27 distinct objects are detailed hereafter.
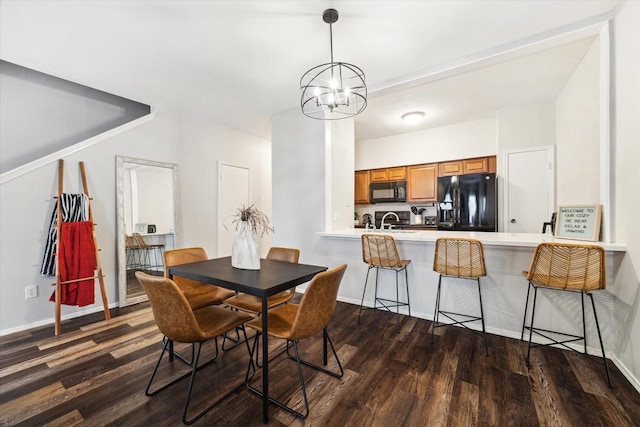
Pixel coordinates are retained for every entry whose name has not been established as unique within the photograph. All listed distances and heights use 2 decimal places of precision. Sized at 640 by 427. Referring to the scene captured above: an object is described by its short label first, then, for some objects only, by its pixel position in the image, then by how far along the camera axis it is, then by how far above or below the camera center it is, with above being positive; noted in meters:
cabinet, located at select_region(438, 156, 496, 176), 4.50 +0.79
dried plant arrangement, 2.19 -0.05
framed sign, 2.21 -0.10
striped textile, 2.84 -0.03
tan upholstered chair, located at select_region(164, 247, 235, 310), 2.30 -0.70
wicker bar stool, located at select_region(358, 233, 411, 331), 2.78 -0.45
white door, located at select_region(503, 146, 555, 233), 3.89 +0.32
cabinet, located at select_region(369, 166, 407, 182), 5.41 +0.77
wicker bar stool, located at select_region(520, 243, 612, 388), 1.91 -0.43
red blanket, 2.84 -0.52
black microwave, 5.35 +0.41
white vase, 2.13 -0.30
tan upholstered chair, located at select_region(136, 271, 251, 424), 1.49 -0.62
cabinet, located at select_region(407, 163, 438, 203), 5.03 +0.55
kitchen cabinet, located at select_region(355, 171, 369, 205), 5.87 +0.54
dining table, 1.59 -0.46
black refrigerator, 4.16 +0.14
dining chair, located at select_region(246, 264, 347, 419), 1.57 -0.64
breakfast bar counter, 2.19 -0.76
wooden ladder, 2.74 -0.48
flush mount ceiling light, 4.30 +1.55
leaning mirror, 3.43 -0.06
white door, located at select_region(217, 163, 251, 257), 4.56 +0.25
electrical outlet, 2.79 -0.81
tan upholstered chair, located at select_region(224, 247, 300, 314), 2.22 -0.75
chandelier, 2.10 +1.52
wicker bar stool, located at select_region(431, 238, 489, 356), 2.36 -0.44
